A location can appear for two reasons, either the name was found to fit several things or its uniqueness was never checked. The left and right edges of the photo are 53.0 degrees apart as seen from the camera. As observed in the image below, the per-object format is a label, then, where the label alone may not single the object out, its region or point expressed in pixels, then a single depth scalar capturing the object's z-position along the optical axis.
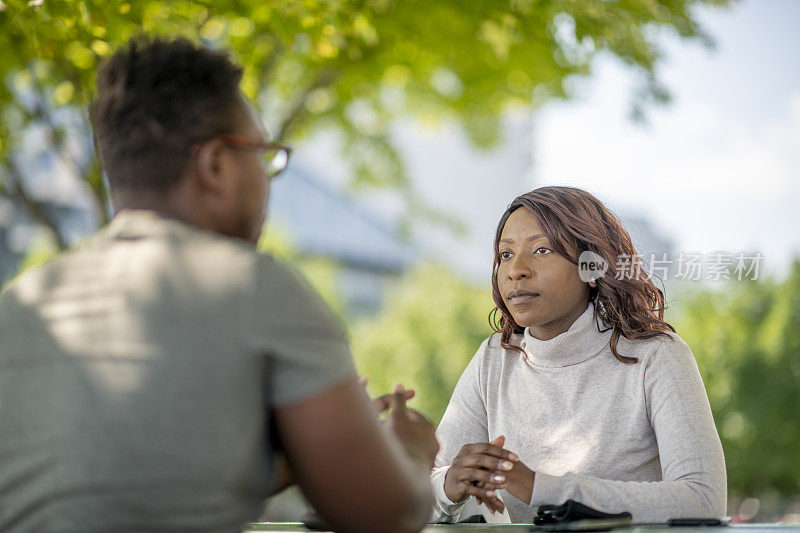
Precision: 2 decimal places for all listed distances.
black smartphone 1.95
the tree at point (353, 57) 3.84
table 1.85
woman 2.13
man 1.20
